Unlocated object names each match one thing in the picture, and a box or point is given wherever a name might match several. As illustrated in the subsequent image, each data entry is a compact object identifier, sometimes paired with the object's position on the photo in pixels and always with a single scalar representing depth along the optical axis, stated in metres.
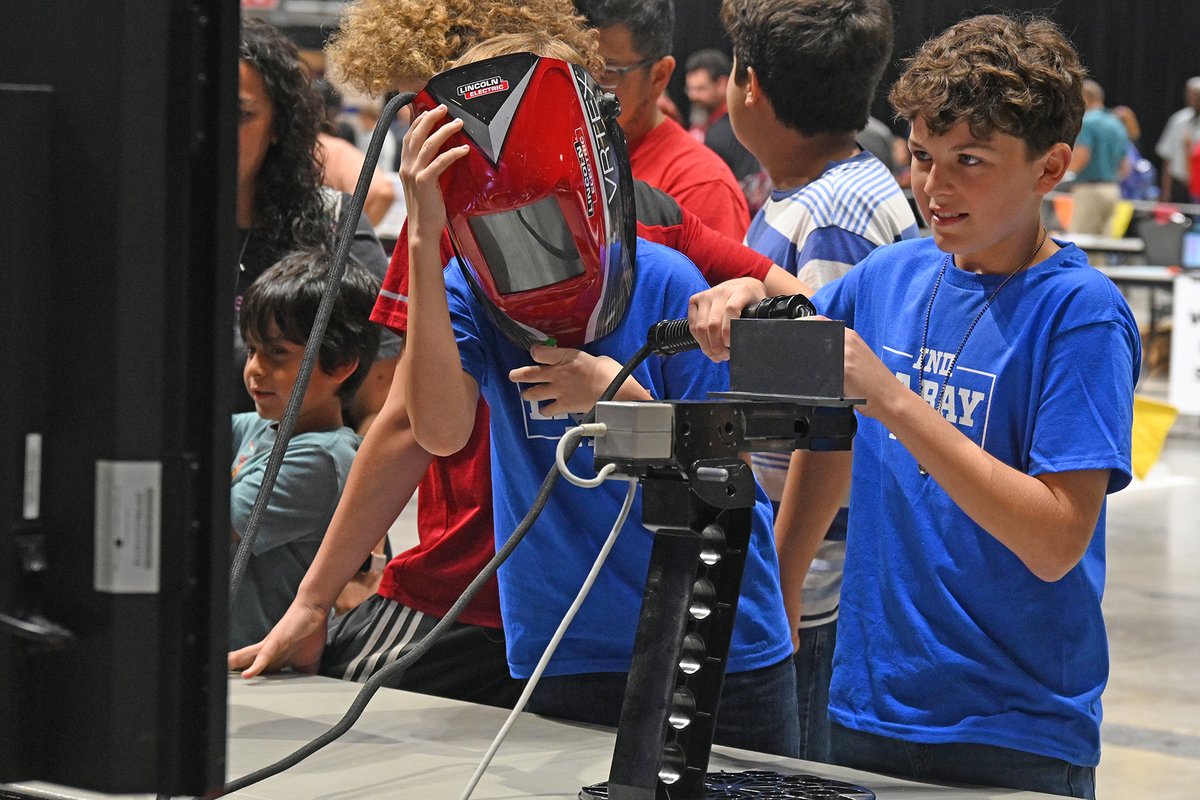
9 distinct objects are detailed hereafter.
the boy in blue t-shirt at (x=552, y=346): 2.52
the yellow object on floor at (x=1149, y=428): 7.64
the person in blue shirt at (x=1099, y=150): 24.14
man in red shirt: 4.80
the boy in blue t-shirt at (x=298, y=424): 4.02
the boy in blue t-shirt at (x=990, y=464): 2.73
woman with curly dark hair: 4.84
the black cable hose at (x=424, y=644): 2.44
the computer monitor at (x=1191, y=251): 17.81
